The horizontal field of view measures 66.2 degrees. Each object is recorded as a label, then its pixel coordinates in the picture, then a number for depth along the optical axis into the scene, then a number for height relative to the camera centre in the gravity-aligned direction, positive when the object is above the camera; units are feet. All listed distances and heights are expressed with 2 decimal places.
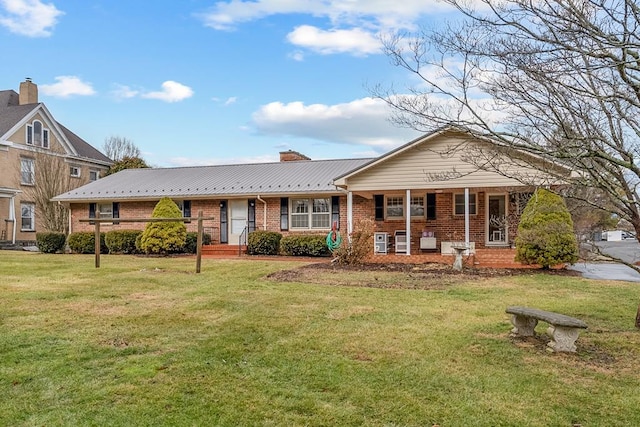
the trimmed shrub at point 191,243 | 64.90 -3.43
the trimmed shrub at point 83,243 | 68.08 -3.41
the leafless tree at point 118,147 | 153.58 +22.42
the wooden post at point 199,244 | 41.81 -2.28
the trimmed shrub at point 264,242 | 62.49 -3.19
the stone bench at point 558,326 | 17.69 -4.08
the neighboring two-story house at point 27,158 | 88.84 +11.65
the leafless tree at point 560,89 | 16.15 +4.76
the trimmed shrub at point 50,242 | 69.31 -3.27
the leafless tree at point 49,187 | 81.71 +5.50
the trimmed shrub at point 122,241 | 66.39 -3.08
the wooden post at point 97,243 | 45.27 -2.34
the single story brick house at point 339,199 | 53.01 +2.39
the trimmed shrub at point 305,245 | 59.88 -3.48
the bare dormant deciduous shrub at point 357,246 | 46.61 -2.87
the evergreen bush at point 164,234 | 60.95 -2.01
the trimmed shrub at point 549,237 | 41.78 -1.93
